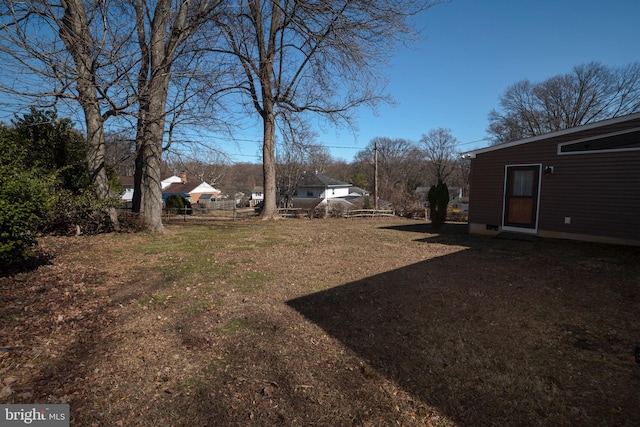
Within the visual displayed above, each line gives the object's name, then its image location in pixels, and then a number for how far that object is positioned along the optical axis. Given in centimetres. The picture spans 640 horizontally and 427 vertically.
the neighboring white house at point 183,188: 4753
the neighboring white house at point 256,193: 6771
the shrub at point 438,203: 1167
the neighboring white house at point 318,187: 4403
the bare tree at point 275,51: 1029
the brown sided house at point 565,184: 802
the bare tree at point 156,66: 941
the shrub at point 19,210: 420
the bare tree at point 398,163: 5358
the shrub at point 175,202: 2687
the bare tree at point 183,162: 1184
